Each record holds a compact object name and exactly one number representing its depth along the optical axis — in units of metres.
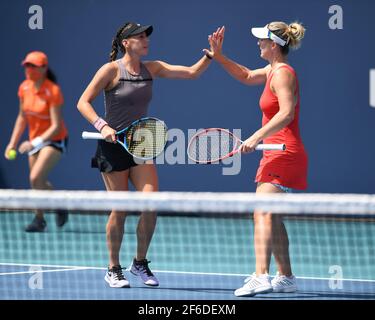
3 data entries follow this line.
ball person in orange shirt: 18.05
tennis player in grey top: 12.44
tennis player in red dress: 11.48
